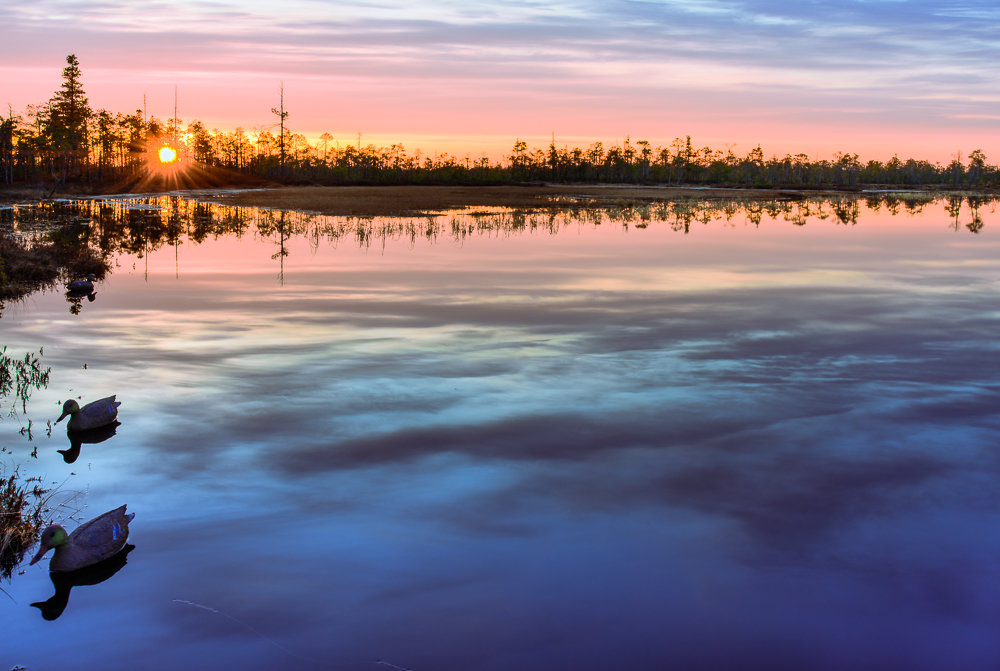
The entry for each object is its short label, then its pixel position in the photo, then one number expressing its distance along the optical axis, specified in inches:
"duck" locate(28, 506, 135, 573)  350.3
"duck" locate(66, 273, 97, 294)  990.0
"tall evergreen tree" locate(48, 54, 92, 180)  5004.9
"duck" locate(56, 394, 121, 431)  504.7
